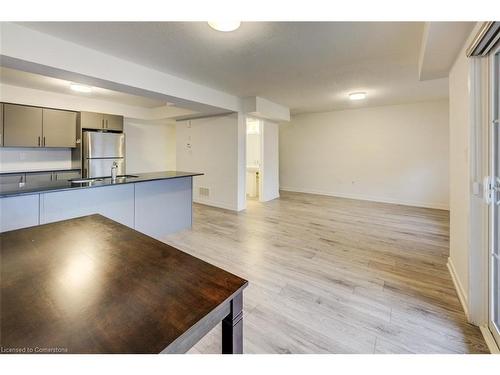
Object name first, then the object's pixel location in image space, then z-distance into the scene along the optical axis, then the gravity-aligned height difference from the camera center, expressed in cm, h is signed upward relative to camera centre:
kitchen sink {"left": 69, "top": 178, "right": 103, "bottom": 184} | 273 +8
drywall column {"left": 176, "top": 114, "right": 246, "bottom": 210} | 509 +73
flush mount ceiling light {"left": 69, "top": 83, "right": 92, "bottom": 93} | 402 +170
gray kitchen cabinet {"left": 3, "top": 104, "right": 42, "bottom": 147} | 402 +107
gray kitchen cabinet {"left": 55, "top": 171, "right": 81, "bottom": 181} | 479 +26
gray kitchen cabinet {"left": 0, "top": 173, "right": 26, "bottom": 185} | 418 +19
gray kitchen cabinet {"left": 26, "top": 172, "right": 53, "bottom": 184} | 446 +22
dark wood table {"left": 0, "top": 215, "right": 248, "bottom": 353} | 63 -37
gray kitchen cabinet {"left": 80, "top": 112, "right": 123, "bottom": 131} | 481 +139
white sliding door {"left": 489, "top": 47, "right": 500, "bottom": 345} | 154 -9
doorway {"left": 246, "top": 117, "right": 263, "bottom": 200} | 688 +75
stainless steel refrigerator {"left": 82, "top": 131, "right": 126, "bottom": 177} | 488 +74
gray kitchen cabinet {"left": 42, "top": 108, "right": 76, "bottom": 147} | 445 +114
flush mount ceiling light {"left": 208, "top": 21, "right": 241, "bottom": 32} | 204 +140
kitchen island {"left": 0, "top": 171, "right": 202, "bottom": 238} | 211 -16
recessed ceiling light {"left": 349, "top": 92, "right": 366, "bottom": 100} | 459 +178
